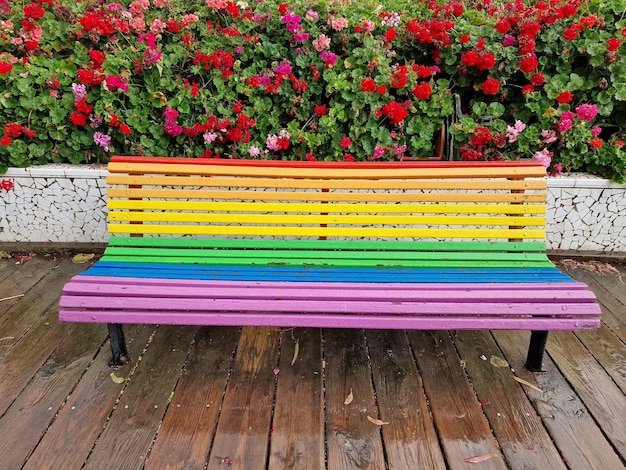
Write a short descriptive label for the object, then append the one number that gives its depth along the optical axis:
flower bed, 3.18
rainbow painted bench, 2.00
